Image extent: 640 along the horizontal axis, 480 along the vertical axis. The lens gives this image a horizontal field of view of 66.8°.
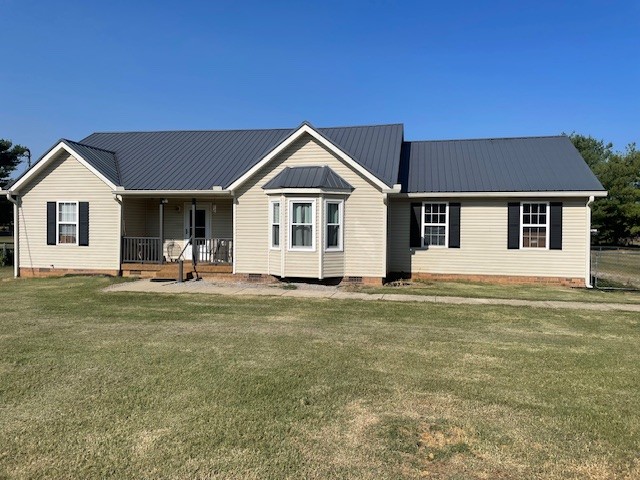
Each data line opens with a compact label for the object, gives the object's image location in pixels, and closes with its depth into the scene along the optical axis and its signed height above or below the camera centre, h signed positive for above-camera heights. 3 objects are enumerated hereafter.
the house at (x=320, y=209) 15.12 +0.83
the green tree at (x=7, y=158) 42.22 +6.59
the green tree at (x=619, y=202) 42.06 +2.95
